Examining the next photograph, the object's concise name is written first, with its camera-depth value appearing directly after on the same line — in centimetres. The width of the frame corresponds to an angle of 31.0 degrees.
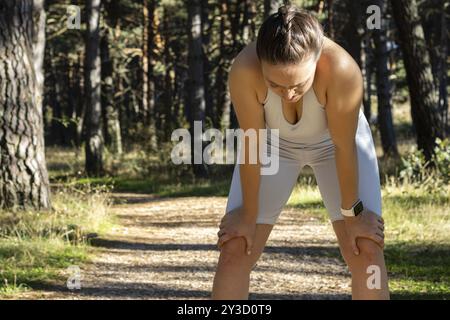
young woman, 376
